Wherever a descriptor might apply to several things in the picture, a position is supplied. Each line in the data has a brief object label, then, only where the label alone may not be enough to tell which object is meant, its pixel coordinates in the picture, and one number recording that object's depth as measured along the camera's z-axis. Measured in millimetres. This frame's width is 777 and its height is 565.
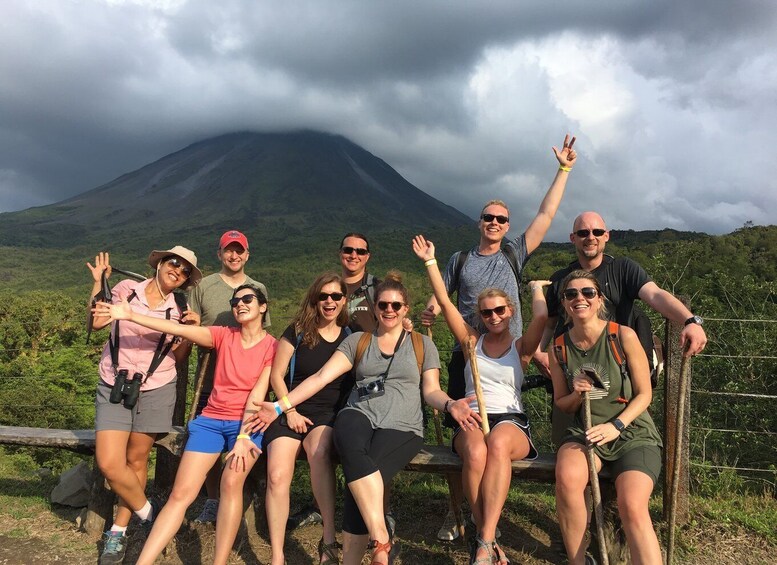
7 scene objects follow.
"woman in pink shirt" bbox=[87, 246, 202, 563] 3631
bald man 3434
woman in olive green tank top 2947
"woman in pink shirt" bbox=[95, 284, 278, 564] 3256
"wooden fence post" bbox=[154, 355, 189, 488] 4539
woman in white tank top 3051
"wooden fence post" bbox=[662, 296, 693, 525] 3754
